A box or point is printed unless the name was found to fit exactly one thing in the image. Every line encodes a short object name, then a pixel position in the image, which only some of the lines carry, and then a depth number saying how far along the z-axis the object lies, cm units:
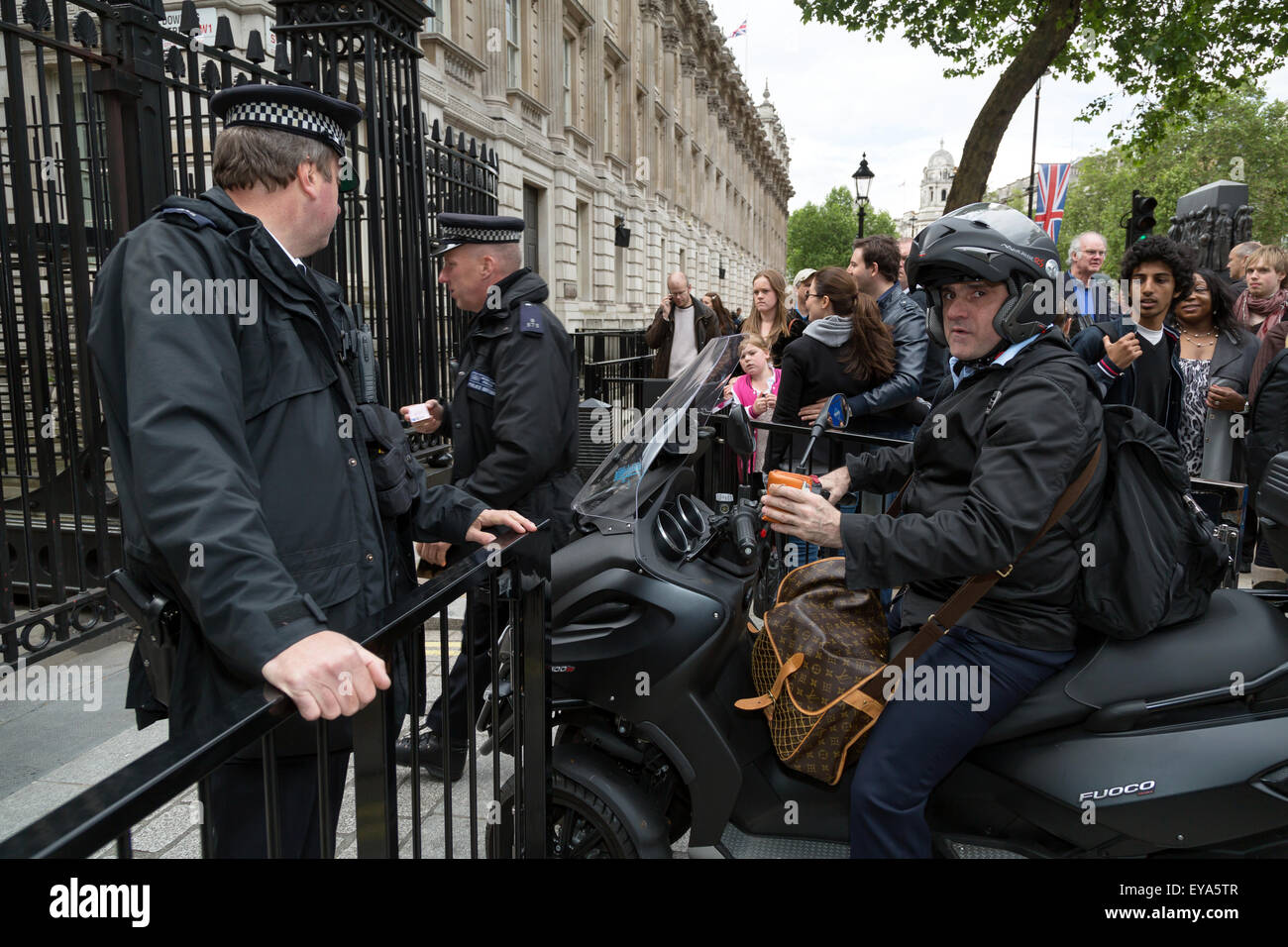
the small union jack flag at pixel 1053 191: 1617
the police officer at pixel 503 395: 336
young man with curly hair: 461
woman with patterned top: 574
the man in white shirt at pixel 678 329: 988
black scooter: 219
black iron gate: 348
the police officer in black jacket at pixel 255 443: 153
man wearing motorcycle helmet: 209
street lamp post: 1962
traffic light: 1081
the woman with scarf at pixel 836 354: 524
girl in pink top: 635
